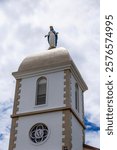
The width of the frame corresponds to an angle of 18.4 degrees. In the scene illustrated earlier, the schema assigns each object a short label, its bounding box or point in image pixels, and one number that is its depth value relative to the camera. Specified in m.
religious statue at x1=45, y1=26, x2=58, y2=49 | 24.99
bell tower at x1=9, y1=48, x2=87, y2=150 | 19.59
